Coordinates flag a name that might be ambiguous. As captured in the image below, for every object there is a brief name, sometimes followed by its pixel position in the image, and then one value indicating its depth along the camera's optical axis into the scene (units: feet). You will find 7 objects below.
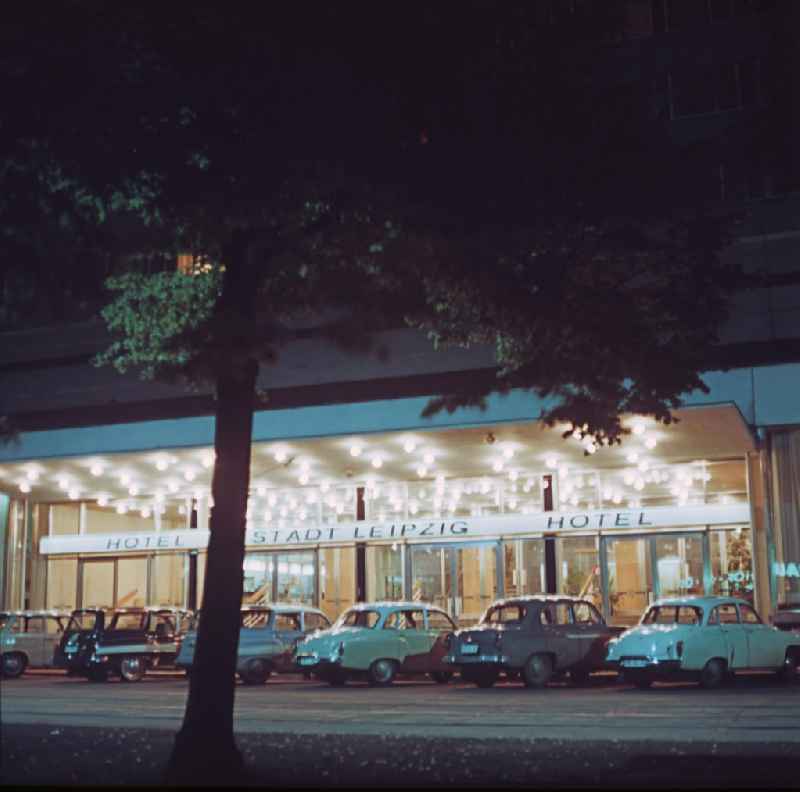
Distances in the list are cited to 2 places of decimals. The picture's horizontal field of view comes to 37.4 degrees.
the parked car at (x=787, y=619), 77.82
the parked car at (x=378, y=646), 75.05
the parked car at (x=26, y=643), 89.30
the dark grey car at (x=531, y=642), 70.85
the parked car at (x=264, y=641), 78.59
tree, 31.45
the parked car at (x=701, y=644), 65.99
